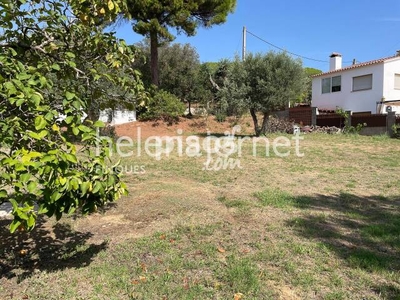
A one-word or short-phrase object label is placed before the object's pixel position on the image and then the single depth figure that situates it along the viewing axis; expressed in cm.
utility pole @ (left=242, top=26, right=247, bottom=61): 2469
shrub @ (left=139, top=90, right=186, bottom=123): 1944
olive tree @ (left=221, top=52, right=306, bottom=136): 1456
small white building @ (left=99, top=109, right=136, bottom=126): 1708
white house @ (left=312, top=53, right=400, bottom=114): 1980
